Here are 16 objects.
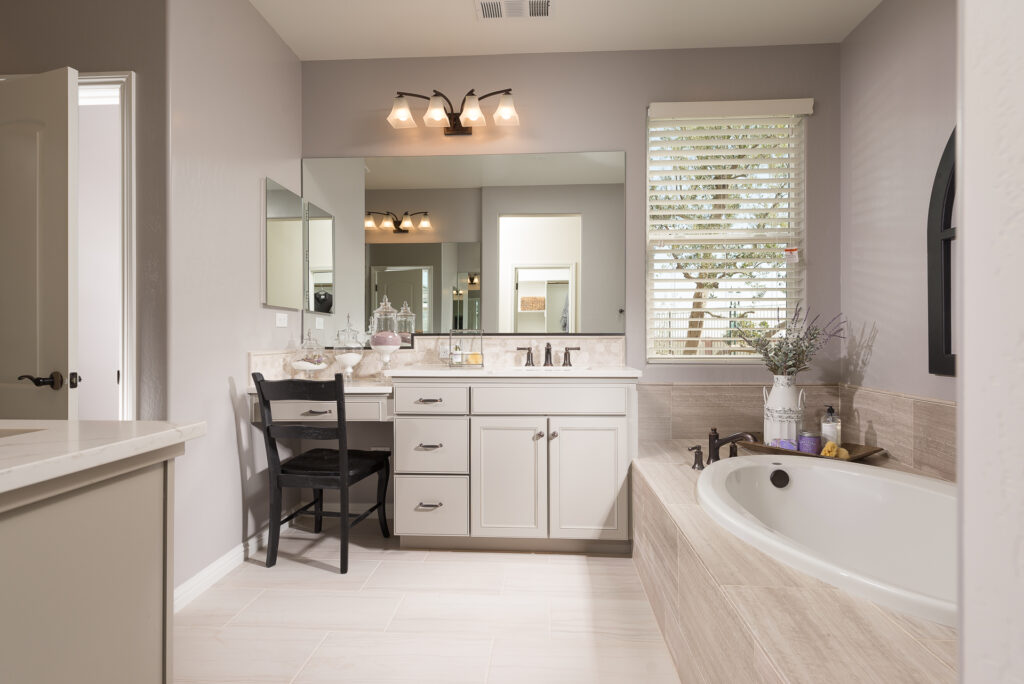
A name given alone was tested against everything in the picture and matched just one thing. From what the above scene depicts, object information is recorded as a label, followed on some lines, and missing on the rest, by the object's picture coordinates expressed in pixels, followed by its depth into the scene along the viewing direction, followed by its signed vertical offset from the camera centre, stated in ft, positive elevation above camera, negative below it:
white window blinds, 9.54 +1.97
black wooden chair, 7.51 -1.89
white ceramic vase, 8.10 -1.15
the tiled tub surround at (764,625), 2.98 -1.81
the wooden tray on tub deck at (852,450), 7.69 -1.69
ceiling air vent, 8.18 +5.04
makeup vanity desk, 8.11 -1.09
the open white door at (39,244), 5.80 +1.00
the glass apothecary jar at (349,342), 10.11 -0.12
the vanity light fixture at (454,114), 9.45 +3.92
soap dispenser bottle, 7.96 -1.37
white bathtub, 5.03 -1.95
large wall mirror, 9.82 +1.81
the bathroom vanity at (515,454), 8.25 -1.81
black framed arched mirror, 6.60 +0.86
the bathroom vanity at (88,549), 2.30 -1.05
